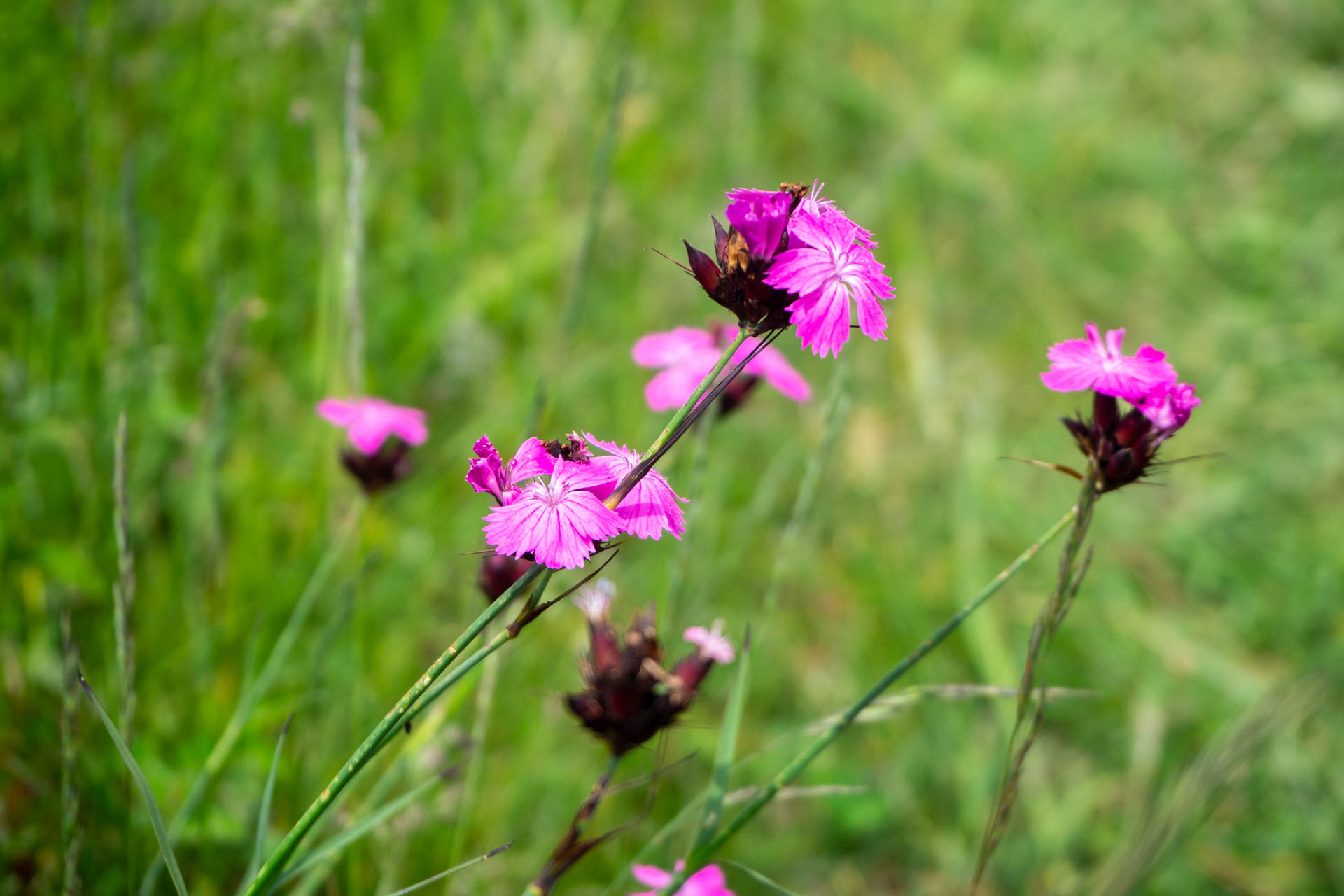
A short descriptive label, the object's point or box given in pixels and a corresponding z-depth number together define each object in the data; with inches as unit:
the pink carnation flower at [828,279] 21.4
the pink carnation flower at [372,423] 25.3
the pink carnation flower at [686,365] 24.9
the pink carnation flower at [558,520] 21.2
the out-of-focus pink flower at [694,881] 23.7
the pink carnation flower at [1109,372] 22.3
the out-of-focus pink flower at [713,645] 23.7
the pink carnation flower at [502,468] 21.7
